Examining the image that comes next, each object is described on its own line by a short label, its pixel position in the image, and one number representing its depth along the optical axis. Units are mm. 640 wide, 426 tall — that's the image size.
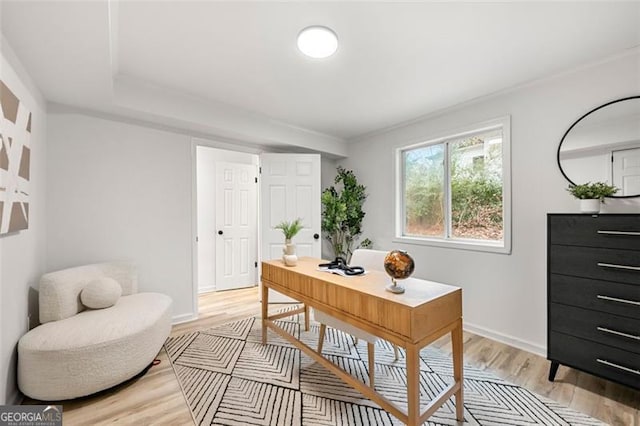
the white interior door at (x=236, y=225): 4662
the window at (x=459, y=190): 2854
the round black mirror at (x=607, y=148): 2049
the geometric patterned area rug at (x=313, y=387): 1708
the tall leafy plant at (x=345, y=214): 4148
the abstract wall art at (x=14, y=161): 1486
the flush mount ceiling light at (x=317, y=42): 1829
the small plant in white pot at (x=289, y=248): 2385
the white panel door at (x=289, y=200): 3867
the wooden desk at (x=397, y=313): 1356
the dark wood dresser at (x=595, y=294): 1743
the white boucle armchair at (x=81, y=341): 1706
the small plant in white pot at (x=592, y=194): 2031
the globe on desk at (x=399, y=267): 1558
